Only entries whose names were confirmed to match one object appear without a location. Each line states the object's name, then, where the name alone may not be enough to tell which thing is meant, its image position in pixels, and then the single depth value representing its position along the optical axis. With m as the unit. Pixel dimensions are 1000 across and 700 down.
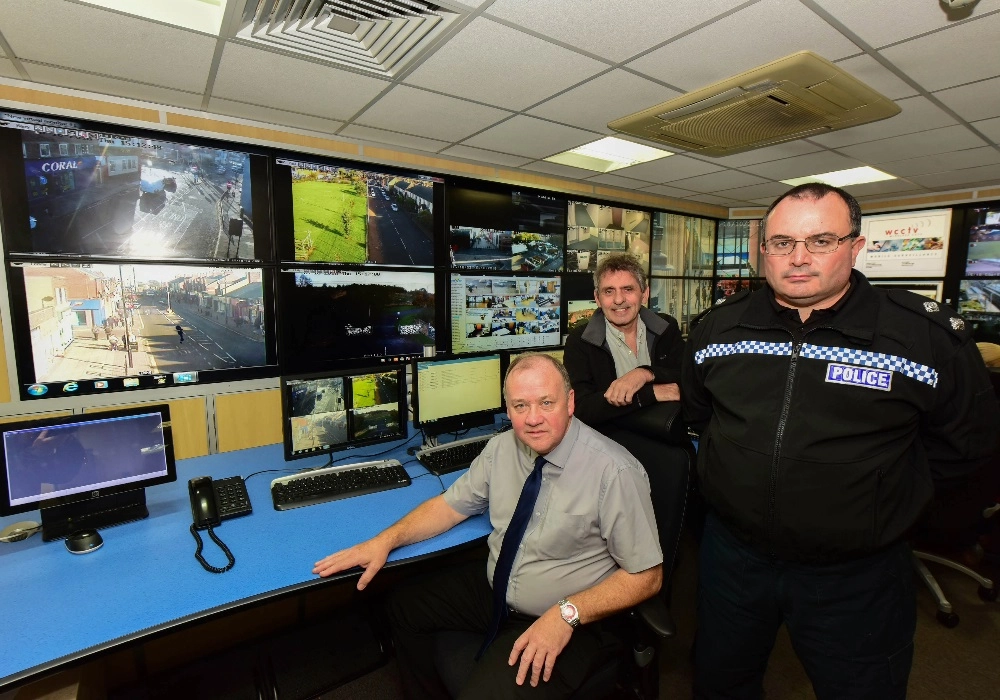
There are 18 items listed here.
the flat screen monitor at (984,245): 4.09
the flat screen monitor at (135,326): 2.27
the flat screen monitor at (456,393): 2.26
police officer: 1.17
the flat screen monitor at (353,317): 2.93
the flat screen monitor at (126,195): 2.20
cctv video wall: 2.27
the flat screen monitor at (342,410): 1.98
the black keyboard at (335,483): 1.79
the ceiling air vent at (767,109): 1.79
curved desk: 1.12
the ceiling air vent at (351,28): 1.62
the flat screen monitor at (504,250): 3.53
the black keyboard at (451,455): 2.09
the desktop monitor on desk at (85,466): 1.46
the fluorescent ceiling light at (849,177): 3.74
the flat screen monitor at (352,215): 2.85
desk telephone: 1.58
